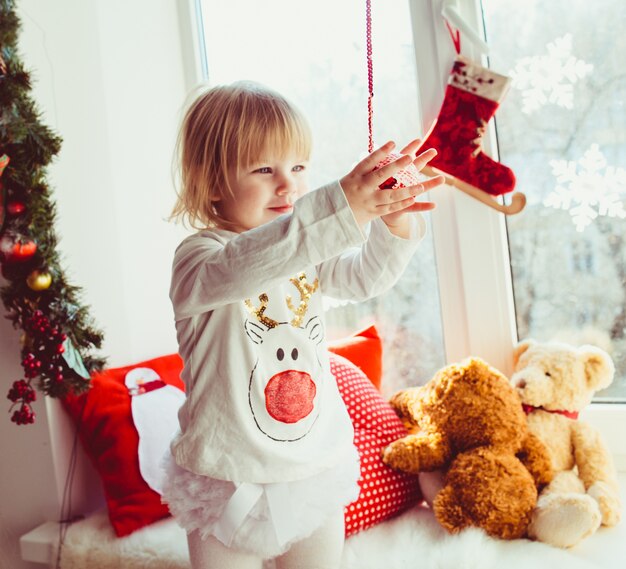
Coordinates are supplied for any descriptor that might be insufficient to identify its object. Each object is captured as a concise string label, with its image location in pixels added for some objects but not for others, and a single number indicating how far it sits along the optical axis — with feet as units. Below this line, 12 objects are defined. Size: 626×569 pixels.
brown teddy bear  3.44
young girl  2.86
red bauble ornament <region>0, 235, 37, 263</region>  3.75
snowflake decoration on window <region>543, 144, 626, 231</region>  4.36
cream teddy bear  3.70
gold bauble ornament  3.85
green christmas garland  3.71
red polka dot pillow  3.76
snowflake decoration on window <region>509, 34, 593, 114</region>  4.44
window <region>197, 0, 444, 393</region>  5.07
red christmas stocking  4.40
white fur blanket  3.22
